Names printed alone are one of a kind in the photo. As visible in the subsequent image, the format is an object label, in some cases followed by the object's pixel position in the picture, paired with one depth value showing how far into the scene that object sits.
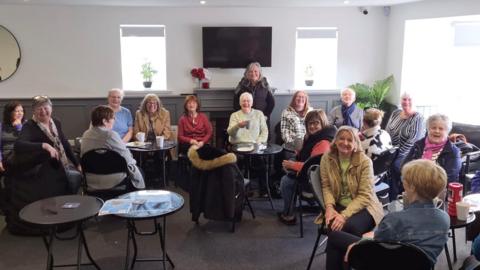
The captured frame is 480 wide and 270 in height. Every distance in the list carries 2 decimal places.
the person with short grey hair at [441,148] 3.54
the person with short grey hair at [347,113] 5.13
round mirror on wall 5.95
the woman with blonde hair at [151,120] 4.94
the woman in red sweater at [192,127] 4.98
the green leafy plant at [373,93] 6.21
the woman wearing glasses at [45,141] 3.63
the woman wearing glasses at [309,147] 3.56
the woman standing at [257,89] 5.59
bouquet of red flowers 6.15
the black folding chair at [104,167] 3.54
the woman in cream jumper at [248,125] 4.78
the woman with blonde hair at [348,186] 2.76
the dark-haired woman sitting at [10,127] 4.38
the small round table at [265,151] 4.13
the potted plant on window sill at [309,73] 6.55
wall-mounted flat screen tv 6.16
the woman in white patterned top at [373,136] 3.63
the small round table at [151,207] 2.57
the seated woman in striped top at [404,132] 4.44
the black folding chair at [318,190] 2.88
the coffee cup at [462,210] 2.49
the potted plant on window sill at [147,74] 6.27
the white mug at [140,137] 4.56
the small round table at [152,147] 4.30
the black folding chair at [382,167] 3.55
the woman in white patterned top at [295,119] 4.69
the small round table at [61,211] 2.43
